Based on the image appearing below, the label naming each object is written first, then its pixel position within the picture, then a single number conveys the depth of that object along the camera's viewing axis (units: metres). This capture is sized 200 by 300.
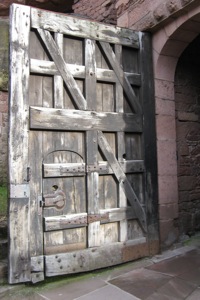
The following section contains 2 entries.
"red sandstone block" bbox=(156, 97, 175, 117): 3.83
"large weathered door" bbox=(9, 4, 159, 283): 2.94
